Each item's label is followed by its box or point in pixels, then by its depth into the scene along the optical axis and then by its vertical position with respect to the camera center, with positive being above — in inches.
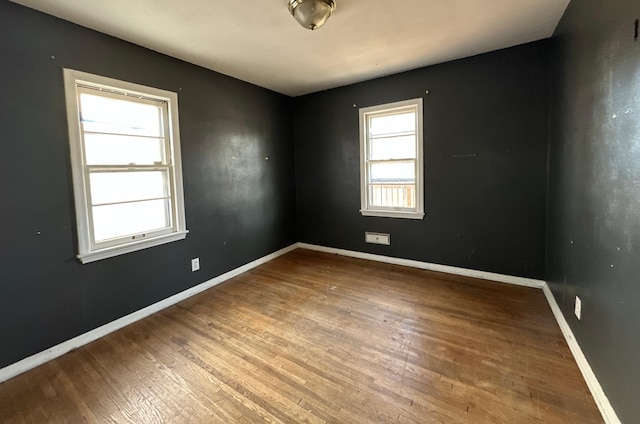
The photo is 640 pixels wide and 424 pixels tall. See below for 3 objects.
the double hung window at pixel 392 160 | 142.6 +17.6
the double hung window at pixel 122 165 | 88.7 +12.1
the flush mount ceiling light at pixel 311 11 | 75.9 +50.5
